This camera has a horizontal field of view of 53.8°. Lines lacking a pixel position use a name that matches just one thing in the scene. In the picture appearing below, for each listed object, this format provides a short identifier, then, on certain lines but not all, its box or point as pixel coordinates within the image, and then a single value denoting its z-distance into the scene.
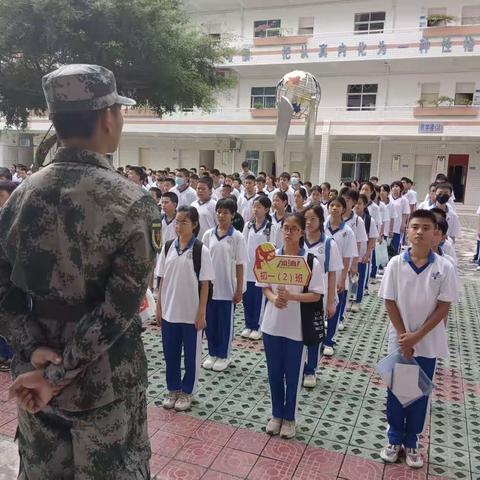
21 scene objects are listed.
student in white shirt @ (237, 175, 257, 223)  7.89
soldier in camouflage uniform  1.44
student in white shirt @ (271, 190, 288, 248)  5.93
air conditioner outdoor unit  23.84
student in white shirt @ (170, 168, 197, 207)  8.12
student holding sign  3.09
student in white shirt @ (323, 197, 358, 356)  4.71
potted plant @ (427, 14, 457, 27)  19.11
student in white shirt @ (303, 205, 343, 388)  3.91
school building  19.27
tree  8.98
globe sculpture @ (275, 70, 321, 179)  12.06
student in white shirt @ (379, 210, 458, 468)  2.83
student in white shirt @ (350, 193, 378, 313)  6.16
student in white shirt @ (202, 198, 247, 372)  4.25
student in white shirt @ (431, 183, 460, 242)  6.73
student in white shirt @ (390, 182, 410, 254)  9.06
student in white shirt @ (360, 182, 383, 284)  7.28
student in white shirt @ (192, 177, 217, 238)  6.45
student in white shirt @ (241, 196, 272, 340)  5.23
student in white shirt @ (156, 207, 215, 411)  3.43
